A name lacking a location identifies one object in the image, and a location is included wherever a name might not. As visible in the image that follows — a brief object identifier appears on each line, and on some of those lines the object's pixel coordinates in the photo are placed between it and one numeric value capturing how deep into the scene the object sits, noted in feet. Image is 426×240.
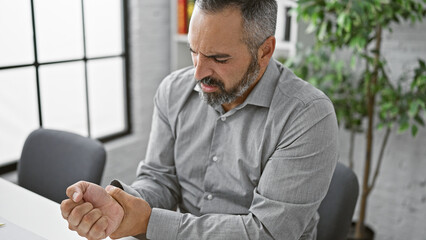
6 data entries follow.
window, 7.64
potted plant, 6.68
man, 3.87
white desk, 4.00
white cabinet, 8.30
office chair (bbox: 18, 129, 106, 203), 5.26
